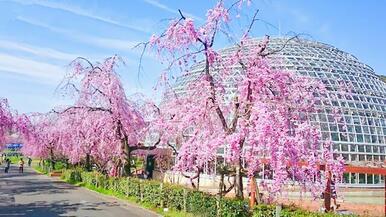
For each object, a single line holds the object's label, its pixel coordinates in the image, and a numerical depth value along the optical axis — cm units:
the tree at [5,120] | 2692
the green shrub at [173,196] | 1753
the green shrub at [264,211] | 1183
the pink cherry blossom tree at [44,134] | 3406
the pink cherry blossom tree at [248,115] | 1207
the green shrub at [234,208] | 1318
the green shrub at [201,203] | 1454
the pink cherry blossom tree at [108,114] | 2588
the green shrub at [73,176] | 3784
